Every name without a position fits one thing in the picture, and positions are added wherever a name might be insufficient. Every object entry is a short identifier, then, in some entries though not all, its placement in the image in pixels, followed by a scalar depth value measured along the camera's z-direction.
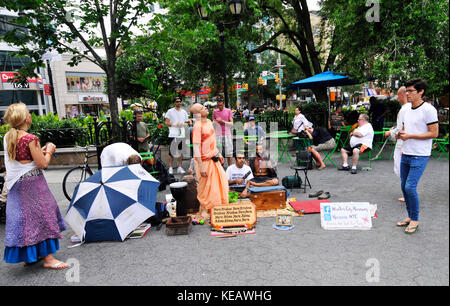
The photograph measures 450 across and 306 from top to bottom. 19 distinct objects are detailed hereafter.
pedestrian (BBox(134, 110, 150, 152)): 8.17
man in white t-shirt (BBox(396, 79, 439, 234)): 3.96
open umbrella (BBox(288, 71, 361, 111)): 11.60
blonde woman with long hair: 3.60
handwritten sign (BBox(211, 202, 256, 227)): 4.95
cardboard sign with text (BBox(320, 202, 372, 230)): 4.62
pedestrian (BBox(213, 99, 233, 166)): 8.80
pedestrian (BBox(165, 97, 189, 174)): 8.80
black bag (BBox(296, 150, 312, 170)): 7.64
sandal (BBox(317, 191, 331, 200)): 6.19
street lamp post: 9.41
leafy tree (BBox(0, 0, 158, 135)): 6.07
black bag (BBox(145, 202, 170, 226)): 5.32
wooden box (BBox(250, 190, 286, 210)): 5.80
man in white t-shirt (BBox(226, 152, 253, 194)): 6.80
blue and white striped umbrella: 4.49
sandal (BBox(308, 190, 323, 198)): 6.40
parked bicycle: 6.98
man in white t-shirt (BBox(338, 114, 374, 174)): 8.29
